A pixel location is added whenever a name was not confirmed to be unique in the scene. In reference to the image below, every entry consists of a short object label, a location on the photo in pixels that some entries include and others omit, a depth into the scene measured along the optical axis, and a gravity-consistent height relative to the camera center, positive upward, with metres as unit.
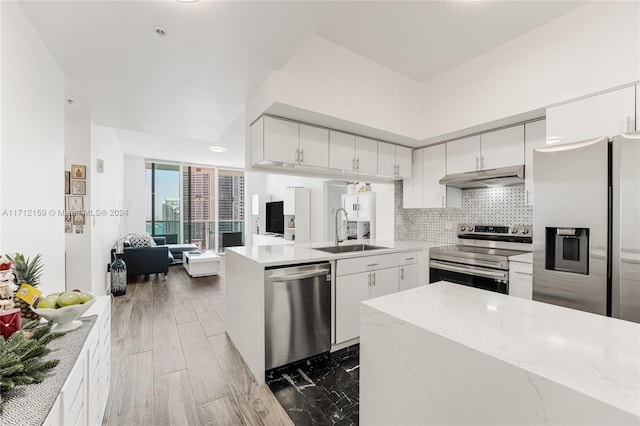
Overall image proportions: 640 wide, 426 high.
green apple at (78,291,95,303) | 1.32 -0.42
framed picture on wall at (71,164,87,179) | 3.30 +0.47
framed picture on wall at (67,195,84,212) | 3.30 +0.10
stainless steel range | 2.54 -0.44
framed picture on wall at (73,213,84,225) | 3.29 -0.10
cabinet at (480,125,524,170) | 2.68 +0.65
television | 6.59 -0.14
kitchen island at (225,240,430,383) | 2.12 -0.63
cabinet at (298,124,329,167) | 2.72 +0.66
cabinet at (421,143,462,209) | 3.29 +0.36
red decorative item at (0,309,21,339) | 1.03 -0.43
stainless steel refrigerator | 1.75 -0.09
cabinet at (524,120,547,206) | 2.54 +0.64
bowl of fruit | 1.21 -0.44
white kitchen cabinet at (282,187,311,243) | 5.86 +0.01
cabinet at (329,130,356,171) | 2.92 +0.66
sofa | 5.18 -0.92
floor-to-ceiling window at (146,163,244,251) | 7.71 +0.19
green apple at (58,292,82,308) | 1.24 -0.40
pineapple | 1.25 -0.32
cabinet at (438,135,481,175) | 3.00 +0.64
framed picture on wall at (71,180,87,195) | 3.31 +0.29
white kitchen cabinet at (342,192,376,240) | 4.09 -0.02
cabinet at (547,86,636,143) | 1.92 +0.71
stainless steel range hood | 2.60 +0.34
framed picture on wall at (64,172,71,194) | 3.24 +0.35
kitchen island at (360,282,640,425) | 0.70 -0.45
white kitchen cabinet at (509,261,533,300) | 2.32 -0.58
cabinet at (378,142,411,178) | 3.32 +0.64
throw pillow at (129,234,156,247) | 5.59 -0.61
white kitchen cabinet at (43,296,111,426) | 0.92 -0.74
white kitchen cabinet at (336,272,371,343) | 2.53 -0.84
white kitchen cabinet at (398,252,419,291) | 3.00 -0.66
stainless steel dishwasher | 2.16 -0.84
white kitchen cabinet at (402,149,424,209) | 3.54 +0.35
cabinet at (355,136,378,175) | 3.12 +0.65
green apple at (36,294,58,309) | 1.22 -0.41
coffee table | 5.51 -1.09
